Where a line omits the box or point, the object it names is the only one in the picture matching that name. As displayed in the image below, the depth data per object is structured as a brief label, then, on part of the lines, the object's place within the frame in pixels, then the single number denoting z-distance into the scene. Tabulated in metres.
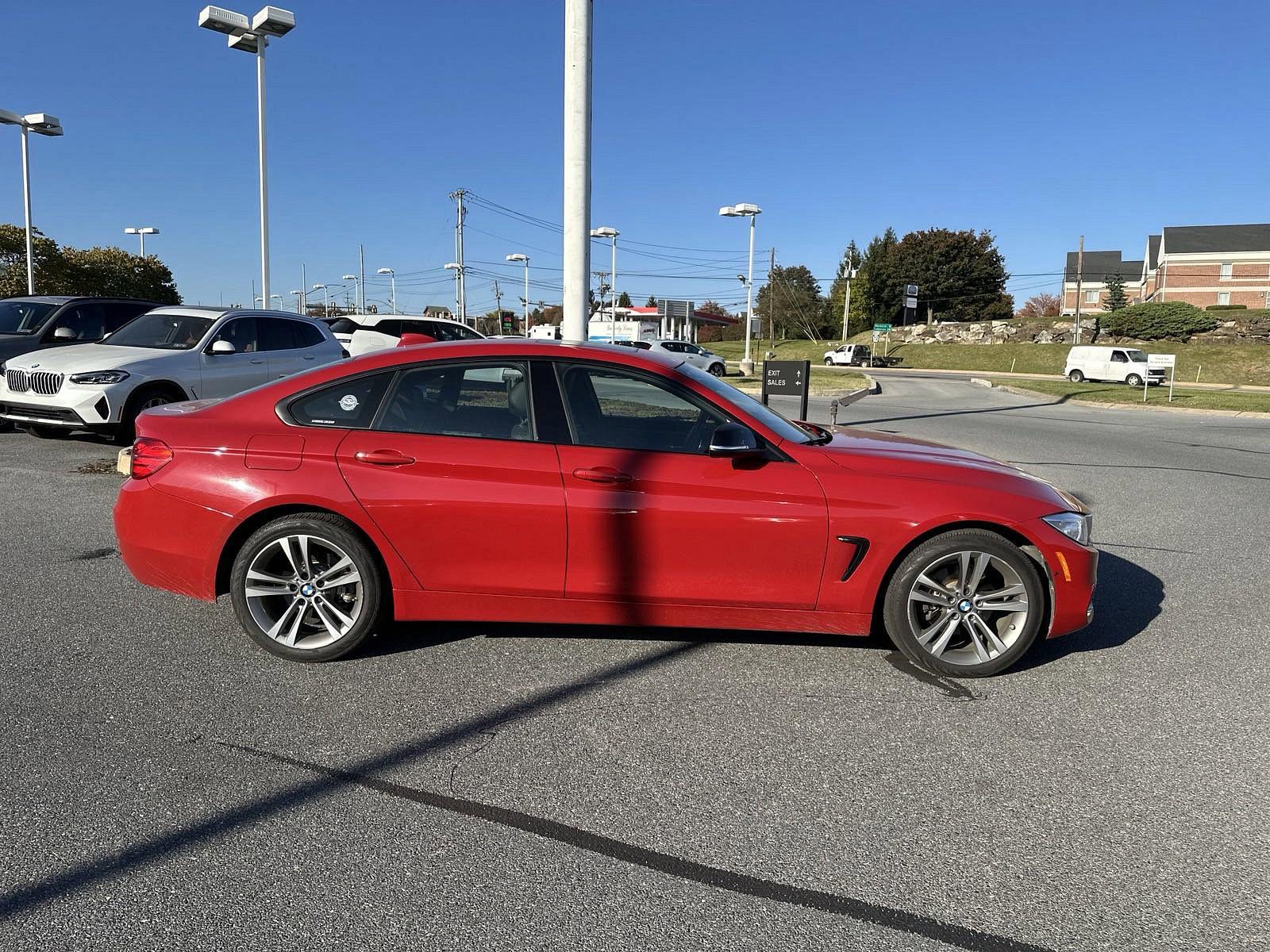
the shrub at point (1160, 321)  58.81
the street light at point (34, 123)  29.06
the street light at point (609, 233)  55.12
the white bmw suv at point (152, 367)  10.15
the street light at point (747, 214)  40.77
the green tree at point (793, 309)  95.56
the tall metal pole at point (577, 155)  10.25
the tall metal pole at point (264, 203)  20.38
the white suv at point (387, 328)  20.59
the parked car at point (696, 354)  34.19
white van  41.28
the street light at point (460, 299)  61.62
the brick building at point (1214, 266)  75.88
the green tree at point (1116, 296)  81.38
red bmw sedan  4.21
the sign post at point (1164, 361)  26.74
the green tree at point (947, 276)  88.69
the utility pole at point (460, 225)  68.81
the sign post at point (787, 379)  10.57
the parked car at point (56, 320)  12.73
